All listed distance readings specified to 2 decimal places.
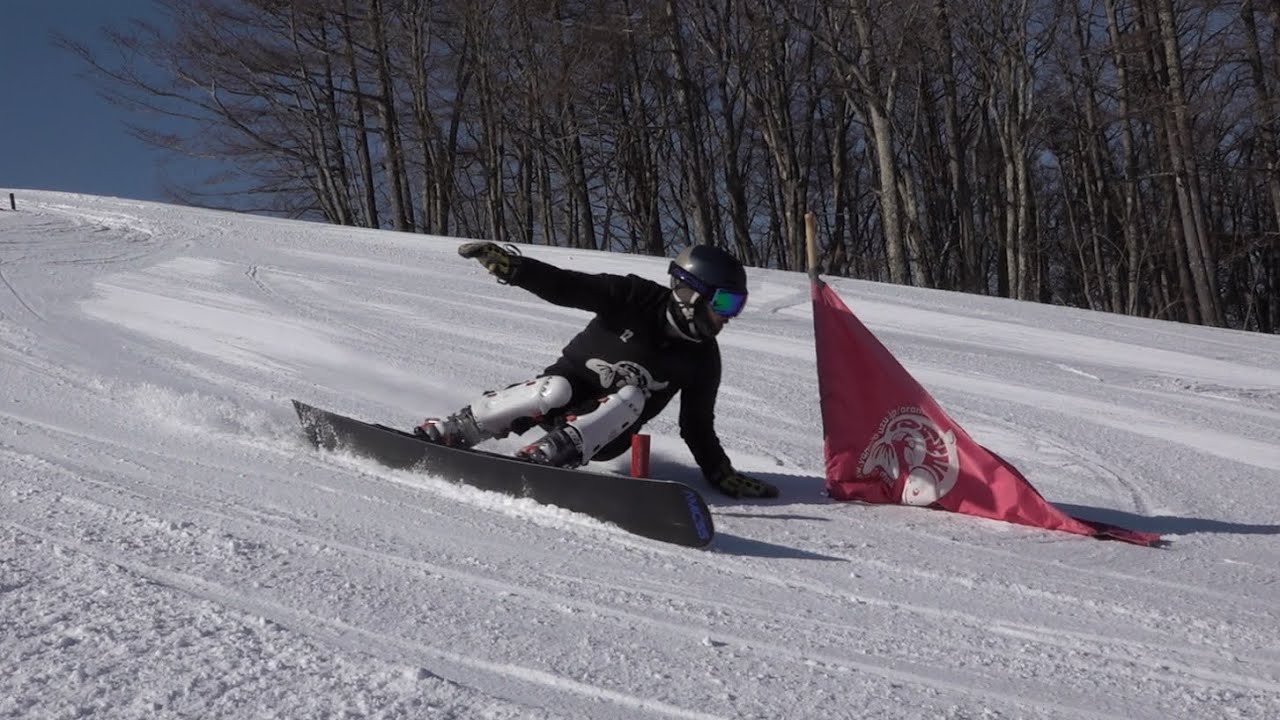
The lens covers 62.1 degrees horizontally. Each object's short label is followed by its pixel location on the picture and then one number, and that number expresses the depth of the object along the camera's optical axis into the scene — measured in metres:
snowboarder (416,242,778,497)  4.56
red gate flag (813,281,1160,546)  4.45
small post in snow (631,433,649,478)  4.60
